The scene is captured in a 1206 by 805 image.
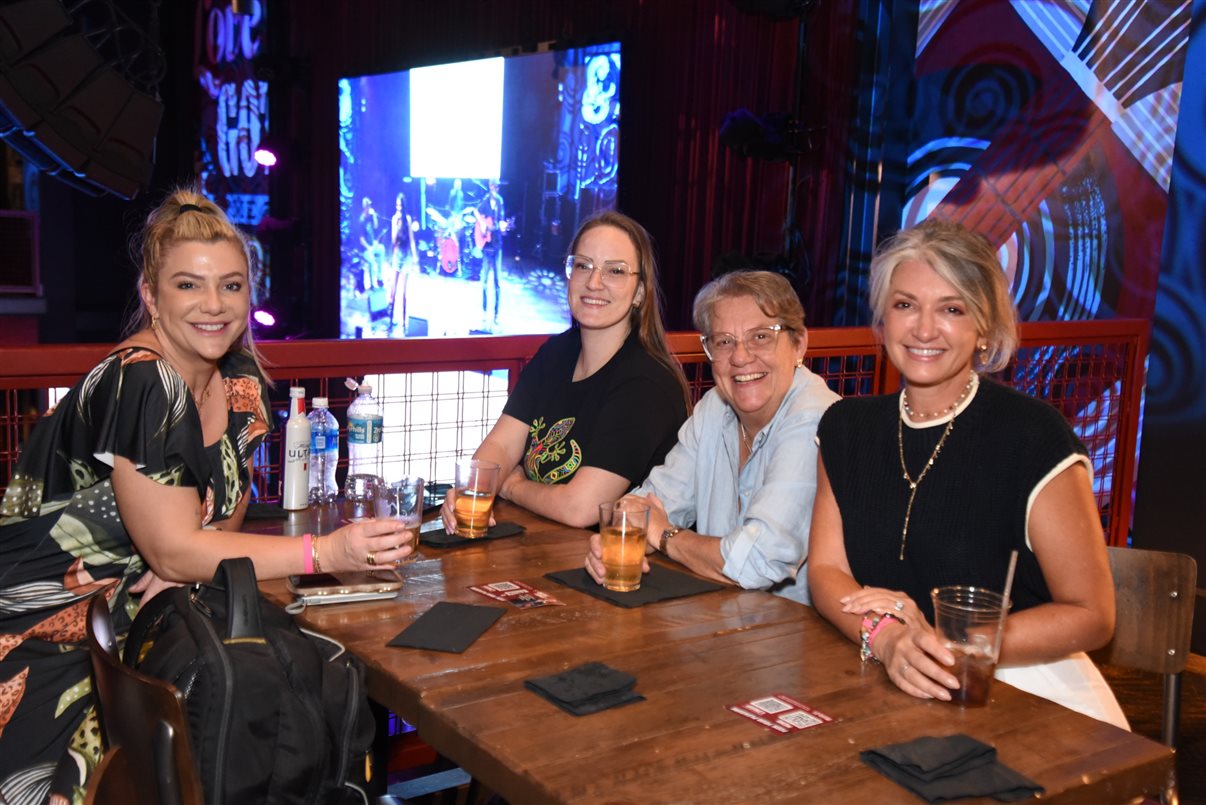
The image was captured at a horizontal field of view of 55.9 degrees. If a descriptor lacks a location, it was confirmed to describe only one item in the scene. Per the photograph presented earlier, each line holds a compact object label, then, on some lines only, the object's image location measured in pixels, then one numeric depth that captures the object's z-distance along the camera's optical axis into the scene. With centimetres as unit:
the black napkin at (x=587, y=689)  157
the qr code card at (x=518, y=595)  204
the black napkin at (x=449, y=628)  180
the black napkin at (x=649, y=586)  207
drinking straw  165
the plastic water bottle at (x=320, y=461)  277
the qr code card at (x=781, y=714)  155
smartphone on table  202
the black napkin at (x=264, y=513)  261
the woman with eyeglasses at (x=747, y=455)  224
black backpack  156
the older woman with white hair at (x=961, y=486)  200
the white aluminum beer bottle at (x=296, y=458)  260
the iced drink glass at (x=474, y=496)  243
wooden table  139
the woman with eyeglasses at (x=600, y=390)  281
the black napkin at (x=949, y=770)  138
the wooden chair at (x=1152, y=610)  223
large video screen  651
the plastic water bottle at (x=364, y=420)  288
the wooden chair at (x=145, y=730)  134
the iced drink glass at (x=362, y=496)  220
